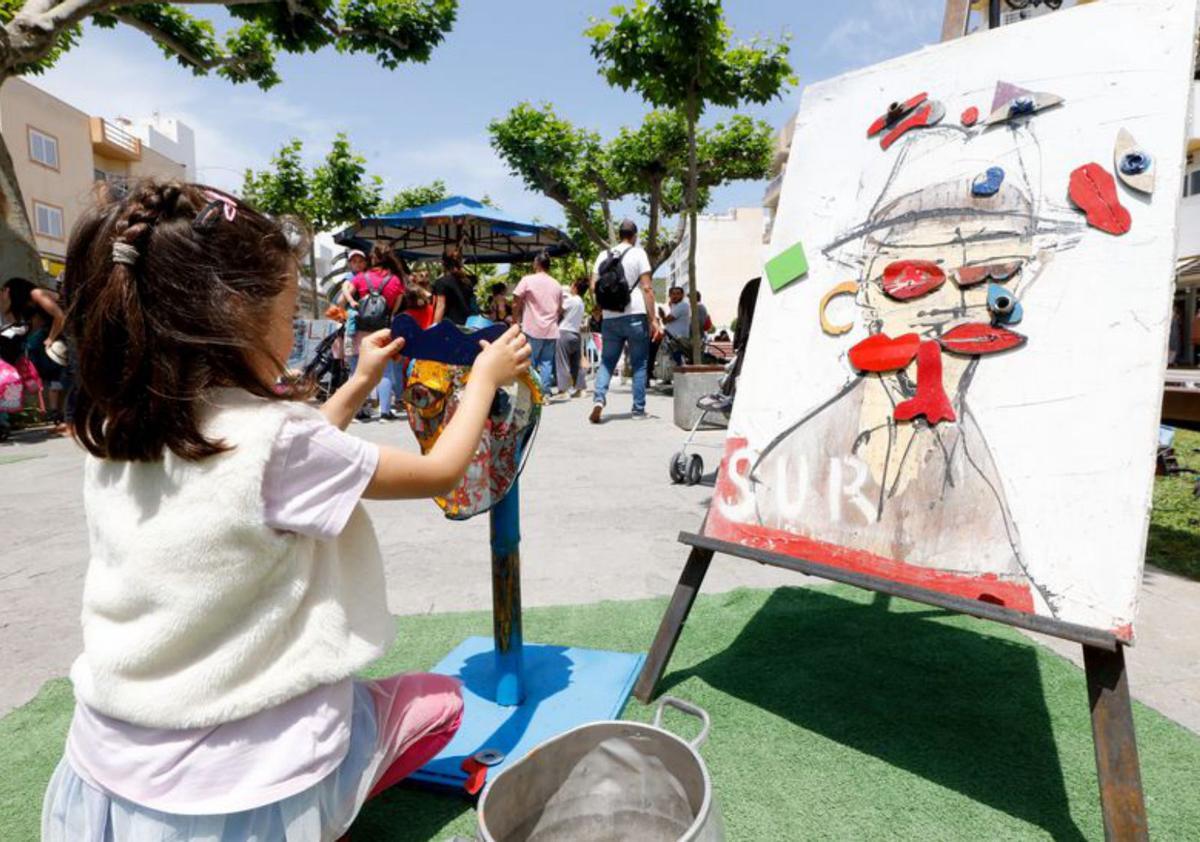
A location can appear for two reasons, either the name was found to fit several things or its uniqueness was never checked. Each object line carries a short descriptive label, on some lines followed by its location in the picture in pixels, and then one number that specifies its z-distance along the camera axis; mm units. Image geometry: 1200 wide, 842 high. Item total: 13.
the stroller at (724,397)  4047
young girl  1032
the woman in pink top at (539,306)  7367
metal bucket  1242
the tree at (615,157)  17531
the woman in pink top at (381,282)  6613
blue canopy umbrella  9594
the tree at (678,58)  7453
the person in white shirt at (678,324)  10191
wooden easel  1271
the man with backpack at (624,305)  6566
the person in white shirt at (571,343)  9320
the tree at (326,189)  22891
